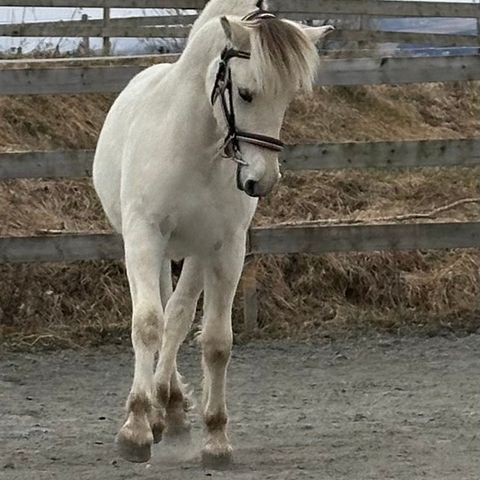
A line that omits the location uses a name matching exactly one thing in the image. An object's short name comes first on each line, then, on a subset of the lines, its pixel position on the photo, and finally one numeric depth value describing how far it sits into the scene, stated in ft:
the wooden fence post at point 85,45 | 75.31
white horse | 25.48
